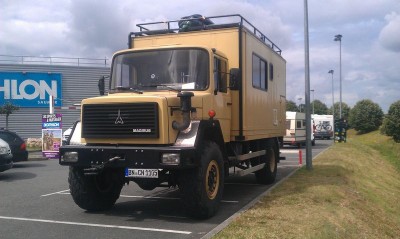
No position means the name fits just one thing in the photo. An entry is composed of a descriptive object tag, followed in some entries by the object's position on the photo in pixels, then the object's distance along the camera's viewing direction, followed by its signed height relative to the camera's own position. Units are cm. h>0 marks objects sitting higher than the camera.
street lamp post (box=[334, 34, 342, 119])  5156 +958
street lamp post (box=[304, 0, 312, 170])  1482 +118
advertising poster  2058 -60
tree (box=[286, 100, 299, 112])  10296 +348
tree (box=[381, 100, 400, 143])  4405 -20
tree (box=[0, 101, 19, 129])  2927 +94
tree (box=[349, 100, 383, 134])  7044 +33
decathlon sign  3300 +259
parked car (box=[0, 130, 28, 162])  1619 -82
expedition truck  715 +5
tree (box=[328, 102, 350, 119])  10666 +299
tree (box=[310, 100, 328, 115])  12280 +379
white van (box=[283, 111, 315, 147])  3188 -68
